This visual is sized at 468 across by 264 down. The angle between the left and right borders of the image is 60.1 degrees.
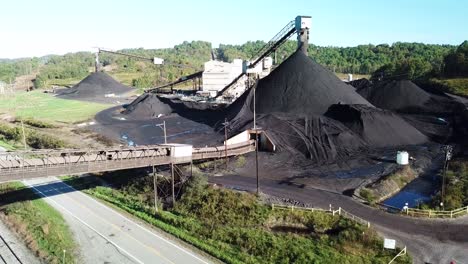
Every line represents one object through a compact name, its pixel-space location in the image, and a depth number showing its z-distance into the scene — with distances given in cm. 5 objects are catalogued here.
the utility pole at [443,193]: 3649
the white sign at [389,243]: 2864
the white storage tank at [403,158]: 4875
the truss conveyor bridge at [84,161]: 3351
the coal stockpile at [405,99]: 8169
